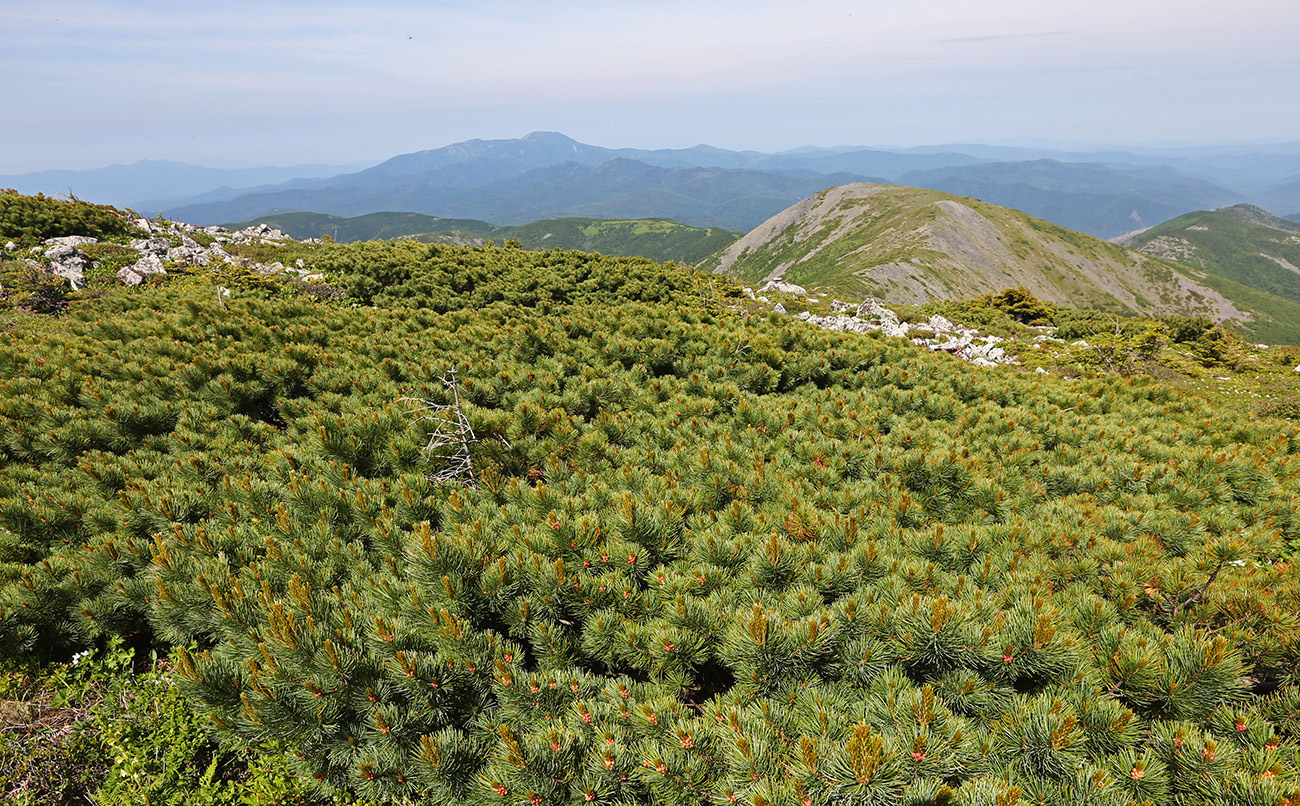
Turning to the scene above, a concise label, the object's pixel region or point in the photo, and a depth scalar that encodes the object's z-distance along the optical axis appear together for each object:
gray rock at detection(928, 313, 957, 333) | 27.98
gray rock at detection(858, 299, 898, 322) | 28.84
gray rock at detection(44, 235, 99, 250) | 24.04
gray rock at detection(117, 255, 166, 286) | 21.62
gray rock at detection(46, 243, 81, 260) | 21.91
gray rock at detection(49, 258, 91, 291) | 20.39
